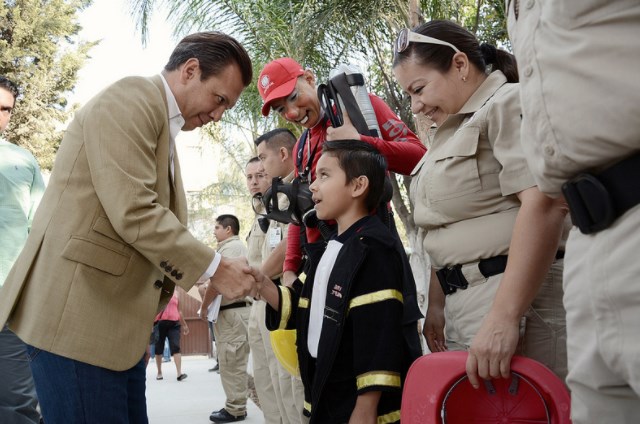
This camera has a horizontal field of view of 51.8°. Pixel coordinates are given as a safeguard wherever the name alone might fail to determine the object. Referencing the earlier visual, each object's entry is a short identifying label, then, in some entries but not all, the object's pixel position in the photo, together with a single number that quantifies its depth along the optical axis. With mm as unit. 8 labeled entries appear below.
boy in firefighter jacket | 2342
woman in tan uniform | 1695
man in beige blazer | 2123
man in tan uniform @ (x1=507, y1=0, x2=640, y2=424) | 1087
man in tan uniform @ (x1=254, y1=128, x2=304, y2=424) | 3730
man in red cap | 3059
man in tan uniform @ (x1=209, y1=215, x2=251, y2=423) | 6051
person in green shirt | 3340
